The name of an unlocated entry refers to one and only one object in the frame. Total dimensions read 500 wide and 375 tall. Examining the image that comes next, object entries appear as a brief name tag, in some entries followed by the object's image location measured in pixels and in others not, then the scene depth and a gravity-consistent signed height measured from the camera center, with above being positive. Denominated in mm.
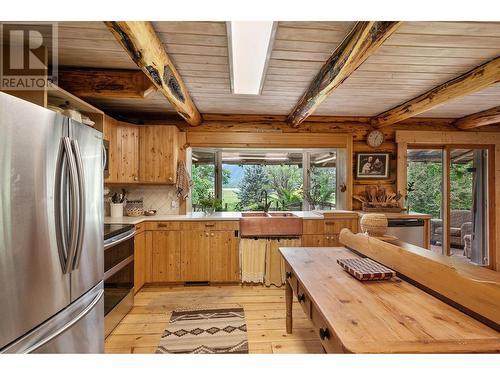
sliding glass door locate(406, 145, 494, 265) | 4289 +11
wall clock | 4105 +837
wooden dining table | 837 -503
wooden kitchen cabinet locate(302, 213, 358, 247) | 3582 -581
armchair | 4488 -680
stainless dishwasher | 3541 -554
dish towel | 3723 +110
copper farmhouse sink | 3486 -506
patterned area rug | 2121 -1330
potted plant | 3748 -222
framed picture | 4152 +419
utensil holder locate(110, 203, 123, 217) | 3492 -272
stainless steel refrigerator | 1111 -218
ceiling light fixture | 1497 +992
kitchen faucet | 4113 -219
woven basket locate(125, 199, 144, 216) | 3611 -271
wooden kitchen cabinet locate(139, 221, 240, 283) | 3396 -832
